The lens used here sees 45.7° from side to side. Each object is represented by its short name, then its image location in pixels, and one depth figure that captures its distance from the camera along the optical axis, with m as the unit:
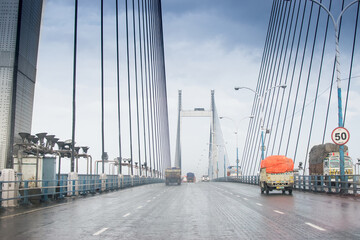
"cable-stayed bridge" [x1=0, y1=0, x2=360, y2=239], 9.41
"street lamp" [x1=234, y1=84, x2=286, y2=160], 47.51
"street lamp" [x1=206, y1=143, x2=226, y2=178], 99.74
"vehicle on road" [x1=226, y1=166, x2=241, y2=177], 116.62
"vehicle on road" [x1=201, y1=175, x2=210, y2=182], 147.88
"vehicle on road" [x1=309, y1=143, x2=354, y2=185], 36.53
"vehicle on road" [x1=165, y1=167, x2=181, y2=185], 70.88
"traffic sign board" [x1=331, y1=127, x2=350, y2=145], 22.52
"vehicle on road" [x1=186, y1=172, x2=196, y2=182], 133.88
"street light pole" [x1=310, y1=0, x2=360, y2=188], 25.77
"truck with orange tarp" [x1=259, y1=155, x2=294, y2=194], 26.31
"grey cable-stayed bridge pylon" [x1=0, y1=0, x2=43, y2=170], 25.59
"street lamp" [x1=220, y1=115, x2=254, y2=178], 75.94
